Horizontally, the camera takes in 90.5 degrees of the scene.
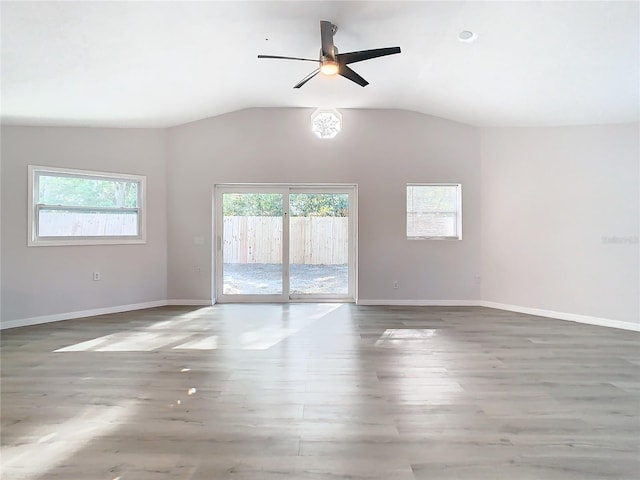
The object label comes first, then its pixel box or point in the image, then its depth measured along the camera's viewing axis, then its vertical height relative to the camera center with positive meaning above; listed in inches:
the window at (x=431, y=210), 208.7 +17.7
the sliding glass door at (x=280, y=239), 211.2 -1.0
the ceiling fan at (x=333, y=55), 107.5 +63.4
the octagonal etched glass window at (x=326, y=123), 202.2 +73.5
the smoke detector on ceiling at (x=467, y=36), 122.5 +78.7
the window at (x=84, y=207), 169.3 +18.1
